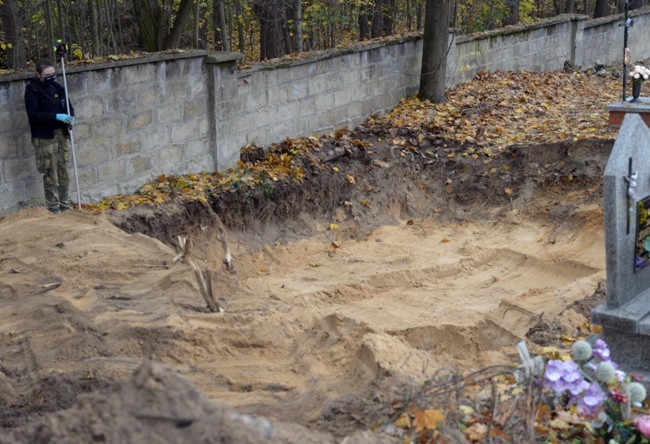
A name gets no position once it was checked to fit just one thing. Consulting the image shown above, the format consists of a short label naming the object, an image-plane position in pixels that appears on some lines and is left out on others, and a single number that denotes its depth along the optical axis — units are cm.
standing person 885
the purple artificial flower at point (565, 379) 468
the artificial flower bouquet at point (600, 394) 470
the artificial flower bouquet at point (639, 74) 1215
